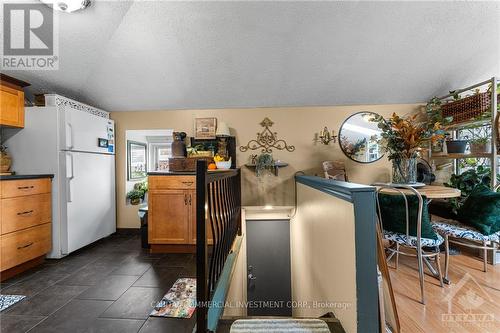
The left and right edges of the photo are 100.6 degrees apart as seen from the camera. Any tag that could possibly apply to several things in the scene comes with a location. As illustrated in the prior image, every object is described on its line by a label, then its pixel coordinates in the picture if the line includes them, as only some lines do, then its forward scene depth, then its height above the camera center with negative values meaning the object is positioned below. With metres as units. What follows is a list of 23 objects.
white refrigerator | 2.45 +0.10
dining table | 1.69 -0.25
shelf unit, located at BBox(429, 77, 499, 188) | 2.29 +0.37
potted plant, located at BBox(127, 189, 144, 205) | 3.43 -0.50
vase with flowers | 1.96 +0.22
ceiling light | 1.91 +1.52
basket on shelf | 2.42 +0.70
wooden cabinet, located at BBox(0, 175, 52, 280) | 1.98 -0.57
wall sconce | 3.36 +0.46
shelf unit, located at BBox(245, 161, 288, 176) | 3.23 -0.01
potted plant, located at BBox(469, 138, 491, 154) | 2.37 +0.20
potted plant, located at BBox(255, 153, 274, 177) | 3.22 +0.04
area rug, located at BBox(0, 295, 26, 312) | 1.64 -1.09
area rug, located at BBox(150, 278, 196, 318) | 1.59 -1.13
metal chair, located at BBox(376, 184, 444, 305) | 1.63 -0.62
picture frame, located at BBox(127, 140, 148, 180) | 3.50 +0.11
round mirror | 3.32 +0.40
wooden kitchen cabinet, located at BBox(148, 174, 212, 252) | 2.70 -0.63
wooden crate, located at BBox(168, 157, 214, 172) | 3.09 +0.04
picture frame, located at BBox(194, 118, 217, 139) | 3.34 +0.60
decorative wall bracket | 3.42 +0.40
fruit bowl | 3.07 +0.00
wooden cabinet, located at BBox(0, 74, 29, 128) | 2.21 +0.73
